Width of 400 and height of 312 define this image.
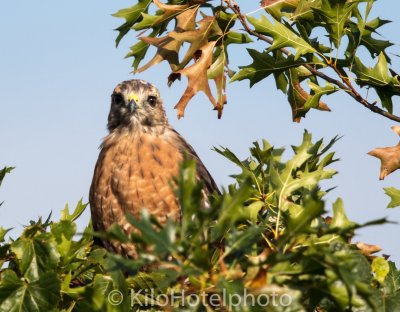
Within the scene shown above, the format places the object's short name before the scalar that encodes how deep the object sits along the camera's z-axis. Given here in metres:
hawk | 15.80
